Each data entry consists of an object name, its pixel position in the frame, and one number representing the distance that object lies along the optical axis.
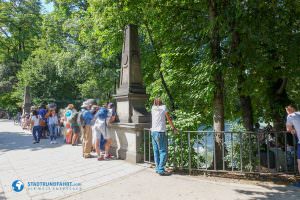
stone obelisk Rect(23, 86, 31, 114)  25.47
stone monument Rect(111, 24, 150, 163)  8.45
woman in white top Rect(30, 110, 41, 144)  13.56
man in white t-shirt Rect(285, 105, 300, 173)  6.66
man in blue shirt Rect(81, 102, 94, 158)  9.55
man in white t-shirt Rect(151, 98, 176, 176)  7.12
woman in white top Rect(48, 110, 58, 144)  13.92
